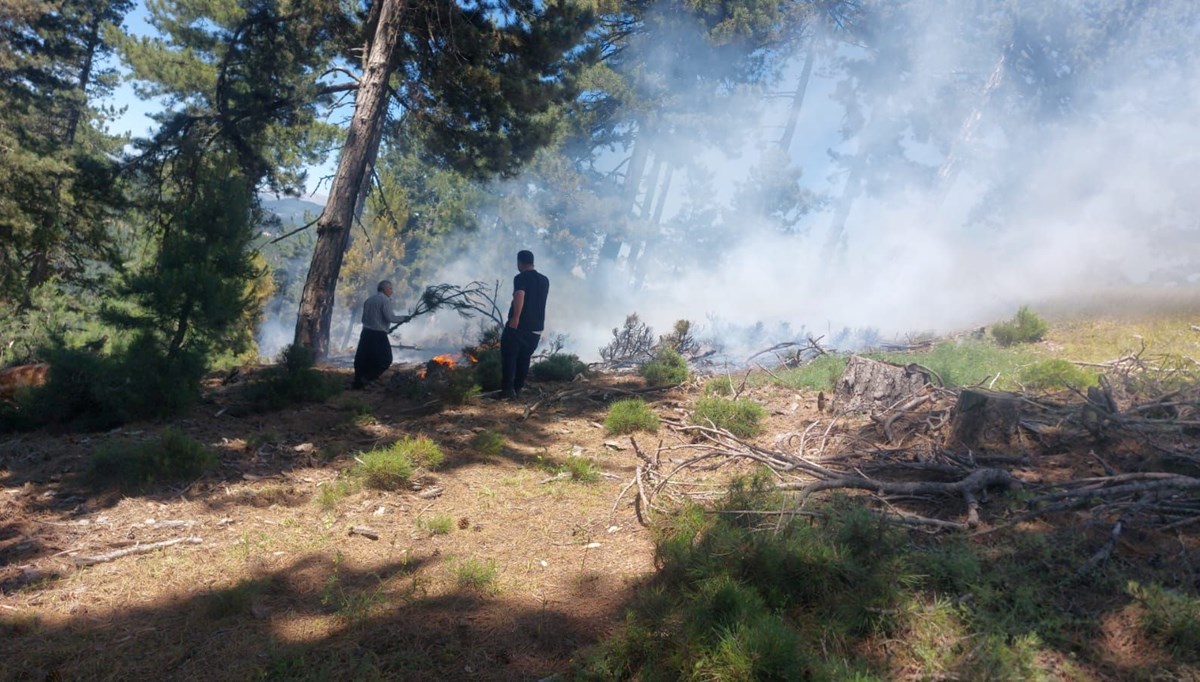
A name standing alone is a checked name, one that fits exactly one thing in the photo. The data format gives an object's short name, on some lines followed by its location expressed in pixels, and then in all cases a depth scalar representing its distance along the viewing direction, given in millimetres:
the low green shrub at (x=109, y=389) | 6320
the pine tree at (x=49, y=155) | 11531
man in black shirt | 7477
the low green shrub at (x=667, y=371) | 8500
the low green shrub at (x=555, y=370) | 9219
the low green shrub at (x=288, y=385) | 7242
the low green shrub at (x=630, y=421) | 6527
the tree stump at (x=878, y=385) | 6102
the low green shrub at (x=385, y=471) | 5141
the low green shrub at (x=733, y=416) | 6145
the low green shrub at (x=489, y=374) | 8172
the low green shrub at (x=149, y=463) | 5086
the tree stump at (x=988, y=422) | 4688
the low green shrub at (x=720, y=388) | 7609
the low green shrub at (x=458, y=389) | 7570
